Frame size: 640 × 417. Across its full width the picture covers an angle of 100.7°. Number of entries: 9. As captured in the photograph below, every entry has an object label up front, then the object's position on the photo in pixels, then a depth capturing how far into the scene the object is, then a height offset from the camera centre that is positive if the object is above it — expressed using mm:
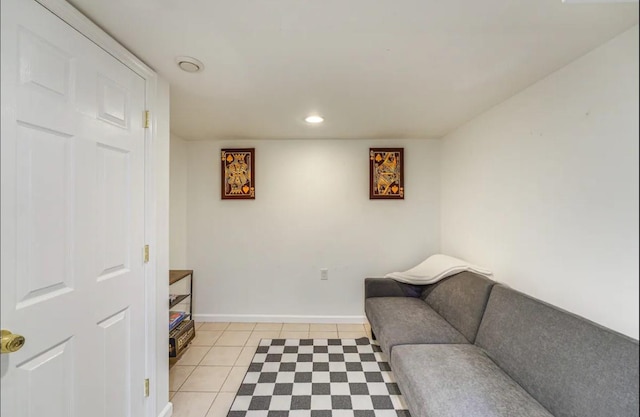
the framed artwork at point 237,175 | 3139 +399
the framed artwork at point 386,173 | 3100 +423
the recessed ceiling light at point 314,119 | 2381 +825
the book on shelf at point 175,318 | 2033 -876
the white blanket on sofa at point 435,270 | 2316 -578
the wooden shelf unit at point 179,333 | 1988 -988
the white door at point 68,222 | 886 -57
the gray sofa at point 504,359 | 1056 -820
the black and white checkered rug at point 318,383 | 1780 -1346
